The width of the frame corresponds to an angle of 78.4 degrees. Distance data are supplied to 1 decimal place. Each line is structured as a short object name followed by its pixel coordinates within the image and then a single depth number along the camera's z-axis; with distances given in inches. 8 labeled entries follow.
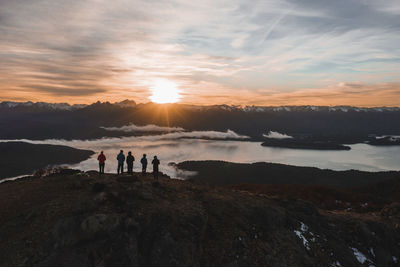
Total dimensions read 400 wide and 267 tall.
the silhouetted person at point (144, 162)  1185.0
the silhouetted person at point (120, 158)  1160.3
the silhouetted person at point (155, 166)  1183.9
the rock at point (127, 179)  972.6
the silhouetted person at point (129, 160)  1160.4
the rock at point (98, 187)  852.4
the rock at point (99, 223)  669.9
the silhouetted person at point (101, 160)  1128.4
